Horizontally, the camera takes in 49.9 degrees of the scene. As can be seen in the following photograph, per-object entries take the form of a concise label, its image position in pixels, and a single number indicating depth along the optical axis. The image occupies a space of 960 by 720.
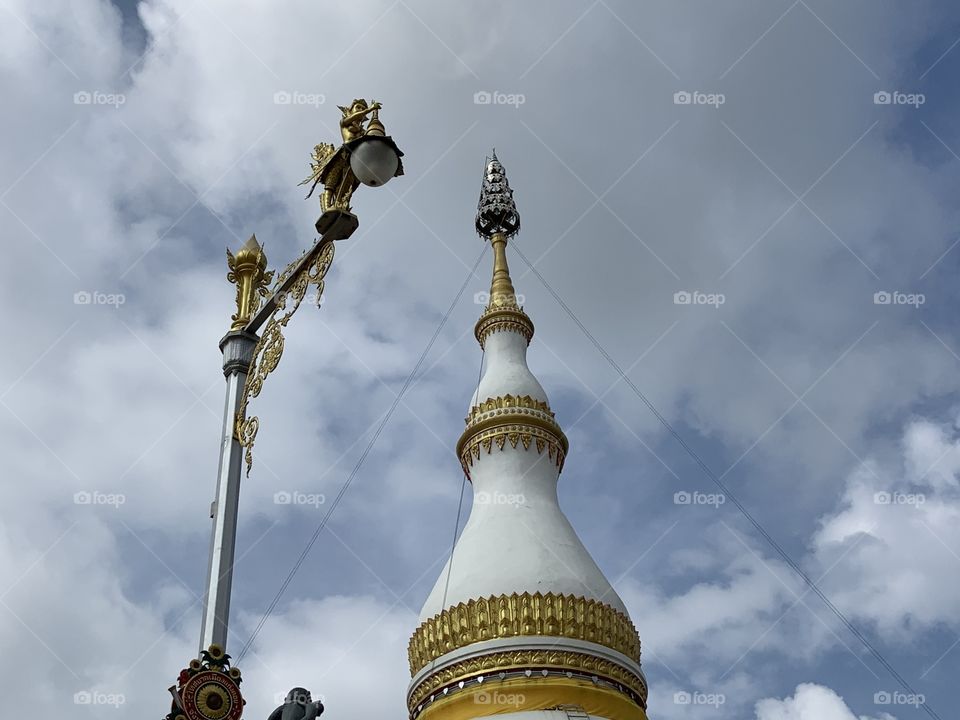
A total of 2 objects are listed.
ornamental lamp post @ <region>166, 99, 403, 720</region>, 9.09
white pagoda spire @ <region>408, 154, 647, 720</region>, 19.41
